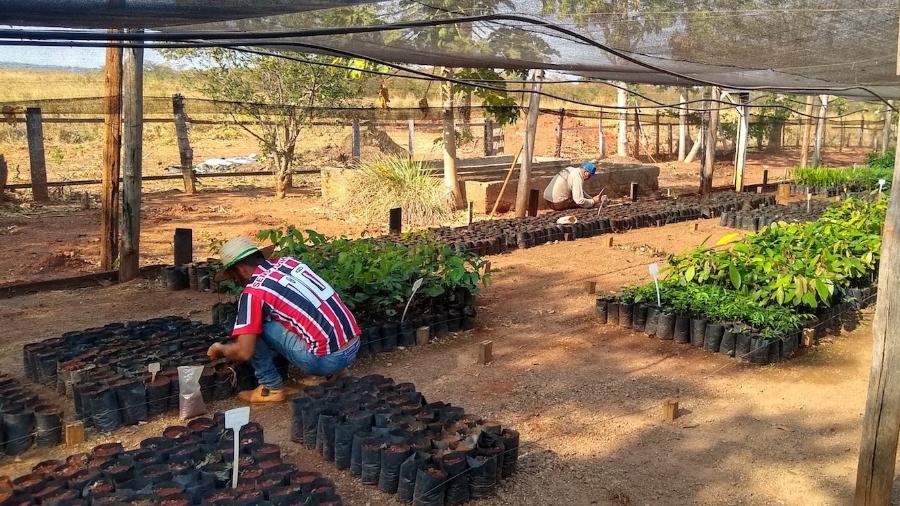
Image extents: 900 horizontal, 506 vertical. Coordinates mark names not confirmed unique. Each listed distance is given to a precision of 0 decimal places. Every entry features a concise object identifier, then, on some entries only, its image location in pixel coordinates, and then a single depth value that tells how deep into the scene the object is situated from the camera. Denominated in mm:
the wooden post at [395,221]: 9289
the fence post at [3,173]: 11391
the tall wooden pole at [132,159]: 6980
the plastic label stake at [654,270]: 5207
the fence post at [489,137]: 18812
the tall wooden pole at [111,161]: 7211
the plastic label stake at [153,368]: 4071
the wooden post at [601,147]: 22156
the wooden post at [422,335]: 5398
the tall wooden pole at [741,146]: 13600
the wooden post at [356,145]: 15164
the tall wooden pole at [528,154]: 10391
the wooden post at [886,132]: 22047
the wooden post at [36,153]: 11016
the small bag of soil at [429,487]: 3021
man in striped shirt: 3885
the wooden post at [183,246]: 7188
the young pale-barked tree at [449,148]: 11172
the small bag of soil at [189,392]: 3998
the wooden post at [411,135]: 14722
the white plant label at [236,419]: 2695
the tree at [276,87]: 13734
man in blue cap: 11219
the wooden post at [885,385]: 2867
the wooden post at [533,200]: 10711
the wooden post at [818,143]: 19020
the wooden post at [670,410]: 4148
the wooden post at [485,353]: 5020
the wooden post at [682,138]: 22789
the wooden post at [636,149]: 21731
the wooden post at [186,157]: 12971
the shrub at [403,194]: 10945
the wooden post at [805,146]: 18806
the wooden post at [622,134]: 22828
